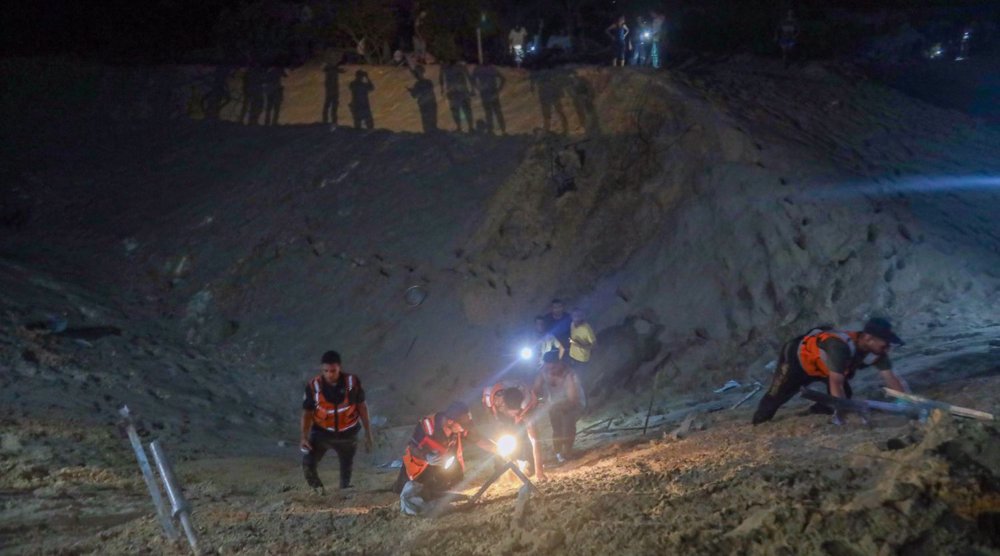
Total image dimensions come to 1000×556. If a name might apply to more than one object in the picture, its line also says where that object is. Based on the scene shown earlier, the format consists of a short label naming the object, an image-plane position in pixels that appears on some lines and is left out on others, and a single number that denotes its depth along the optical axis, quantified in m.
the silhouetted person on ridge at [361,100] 18.59
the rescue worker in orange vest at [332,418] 8.05
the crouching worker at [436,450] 6.76
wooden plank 5.16
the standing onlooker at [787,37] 18.36
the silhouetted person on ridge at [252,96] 20.56
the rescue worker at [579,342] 9.59
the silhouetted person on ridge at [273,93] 20.27
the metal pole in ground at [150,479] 5.33
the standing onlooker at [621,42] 18.16
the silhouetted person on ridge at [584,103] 15.42
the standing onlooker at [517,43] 20.38
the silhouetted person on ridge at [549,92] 16.17
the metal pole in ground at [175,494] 5.19
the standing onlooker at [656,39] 17.91
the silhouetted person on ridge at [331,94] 19.19
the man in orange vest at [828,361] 6.43
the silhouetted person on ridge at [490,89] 17.19
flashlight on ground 7.27
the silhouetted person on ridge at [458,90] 17.67
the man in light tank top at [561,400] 8.56
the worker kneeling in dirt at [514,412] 7.29
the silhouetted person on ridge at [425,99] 17.88
